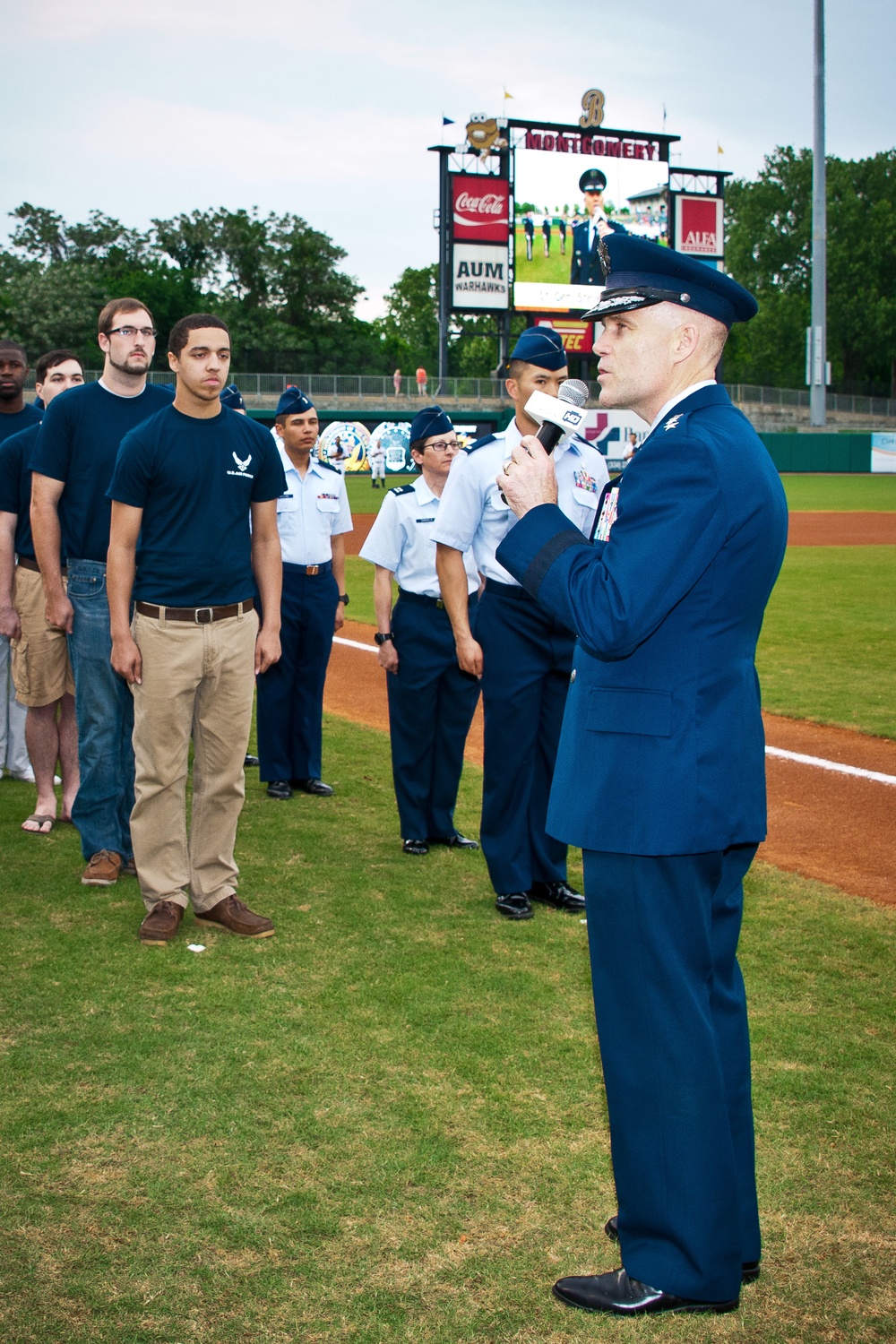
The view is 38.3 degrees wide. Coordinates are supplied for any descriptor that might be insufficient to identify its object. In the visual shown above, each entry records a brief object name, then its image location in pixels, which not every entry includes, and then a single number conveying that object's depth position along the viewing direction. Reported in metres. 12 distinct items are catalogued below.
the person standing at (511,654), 5.41
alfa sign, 49.56
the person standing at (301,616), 7.58
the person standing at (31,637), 6.59
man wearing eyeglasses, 5.74
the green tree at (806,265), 86.19
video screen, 46.66
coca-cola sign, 45.59
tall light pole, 47.56
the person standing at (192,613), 5.01
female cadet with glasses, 6.59
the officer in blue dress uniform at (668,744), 2.59
